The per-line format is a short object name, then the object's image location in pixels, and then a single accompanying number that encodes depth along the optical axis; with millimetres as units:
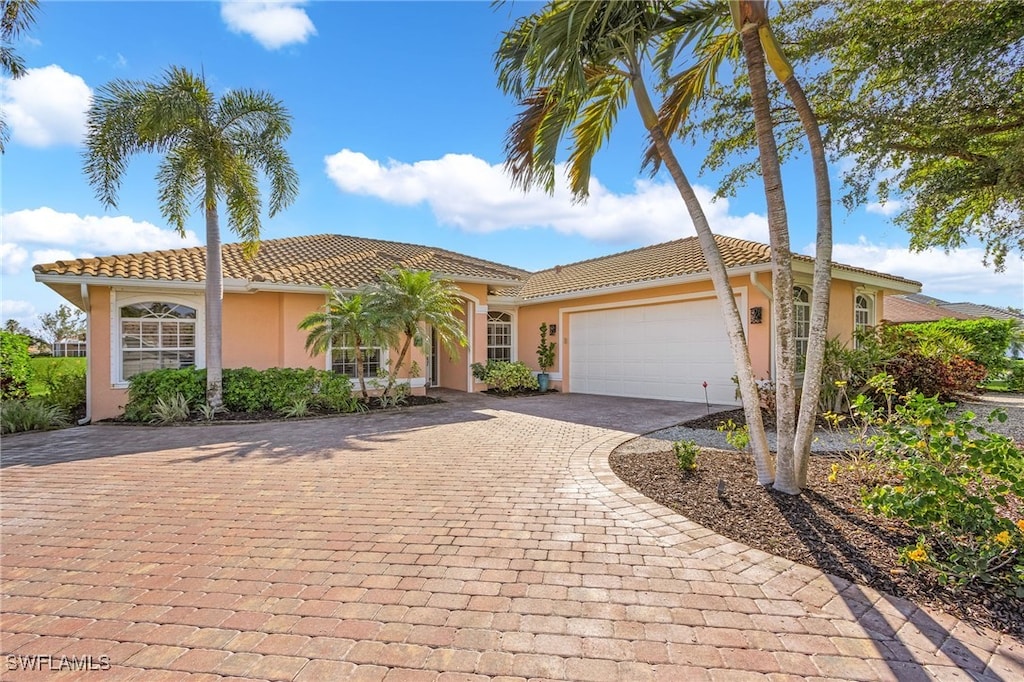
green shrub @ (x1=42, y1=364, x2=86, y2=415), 10586
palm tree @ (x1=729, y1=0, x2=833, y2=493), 4379
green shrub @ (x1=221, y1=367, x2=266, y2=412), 10148
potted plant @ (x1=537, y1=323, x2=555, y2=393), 15266
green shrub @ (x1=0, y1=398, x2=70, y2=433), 8648
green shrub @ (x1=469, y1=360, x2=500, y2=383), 14219
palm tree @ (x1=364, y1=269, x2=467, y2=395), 10859
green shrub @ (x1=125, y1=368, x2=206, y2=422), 9570
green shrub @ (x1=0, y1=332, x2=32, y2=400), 10805
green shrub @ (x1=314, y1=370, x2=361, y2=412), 10578
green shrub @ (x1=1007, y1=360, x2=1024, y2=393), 14445
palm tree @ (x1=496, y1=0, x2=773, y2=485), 4387
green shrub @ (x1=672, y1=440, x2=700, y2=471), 5465
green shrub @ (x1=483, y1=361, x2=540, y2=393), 14172
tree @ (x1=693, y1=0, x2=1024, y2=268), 5656
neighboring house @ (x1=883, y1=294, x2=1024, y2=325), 27156
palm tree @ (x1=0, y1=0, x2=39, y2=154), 8312
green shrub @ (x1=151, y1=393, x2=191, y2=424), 9289
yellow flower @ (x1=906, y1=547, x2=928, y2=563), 3002
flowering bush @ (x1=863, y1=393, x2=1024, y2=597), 2977
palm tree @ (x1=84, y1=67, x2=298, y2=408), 8766
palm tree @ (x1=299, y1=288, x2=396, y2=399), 10352
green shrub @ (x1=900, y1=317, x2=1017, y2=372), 15062
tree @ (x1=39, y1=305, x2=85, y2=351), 36719
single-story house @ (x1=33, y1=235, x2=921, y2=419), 10430
